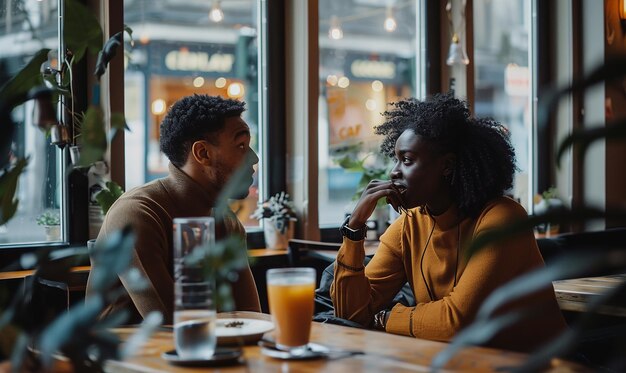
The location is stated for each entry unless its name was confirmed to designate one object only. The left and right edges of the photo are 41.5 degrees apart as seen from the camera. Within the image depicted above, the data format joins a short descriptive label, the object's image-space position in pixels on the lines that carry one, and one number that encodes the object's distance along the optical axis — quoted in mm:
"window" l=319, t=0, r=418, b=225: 5059
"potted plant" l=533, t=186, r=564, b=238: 5422
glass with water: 1461
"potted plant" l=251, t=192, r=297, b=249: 4539
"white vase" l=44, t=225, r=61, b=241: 3928
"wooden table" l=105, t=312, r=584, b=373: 1521
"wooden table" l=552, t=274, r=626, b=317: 2820
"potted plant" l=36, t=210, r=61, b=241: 3914
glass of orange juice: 1629
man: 2217
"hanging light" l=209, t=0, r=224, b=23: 4723
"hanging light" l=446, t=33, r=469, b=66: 5230
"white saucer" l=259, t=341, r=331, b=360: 1611
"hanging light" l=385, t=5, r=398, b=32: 5445
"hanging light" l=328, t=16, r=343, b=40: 5137
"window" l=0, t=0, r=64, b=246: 3809
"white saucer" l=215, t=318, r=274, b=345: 1711
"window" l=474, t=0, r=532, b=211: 5867
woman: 2416
